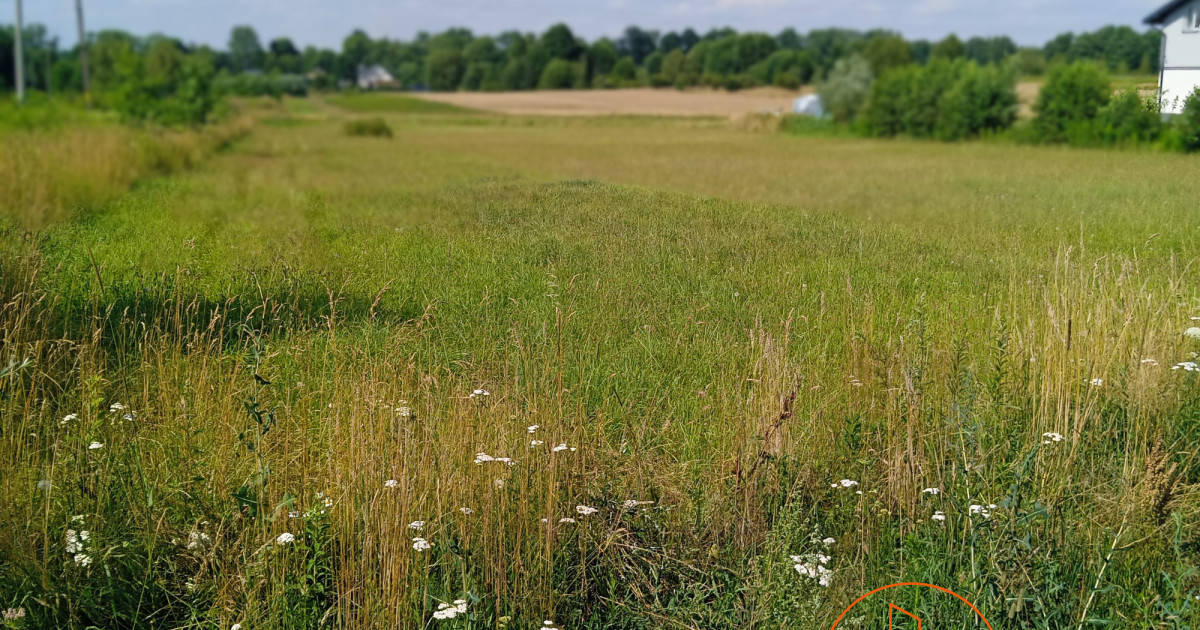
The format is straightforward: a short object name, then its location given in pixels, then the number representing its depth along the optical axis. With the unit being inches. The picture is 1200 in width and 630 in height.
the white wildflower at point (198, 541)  148.1
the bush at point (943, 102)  1068.5
